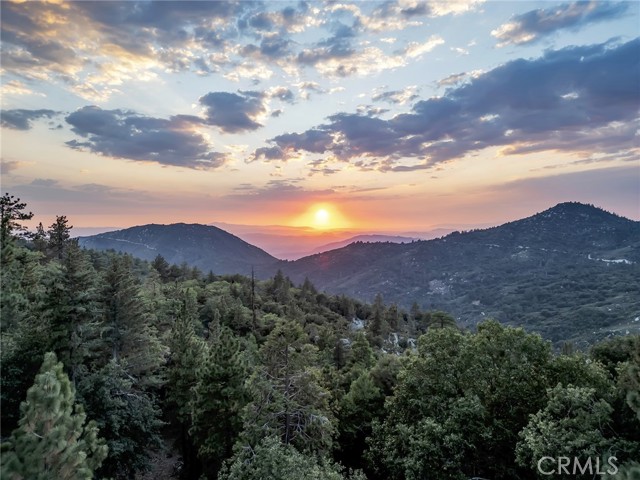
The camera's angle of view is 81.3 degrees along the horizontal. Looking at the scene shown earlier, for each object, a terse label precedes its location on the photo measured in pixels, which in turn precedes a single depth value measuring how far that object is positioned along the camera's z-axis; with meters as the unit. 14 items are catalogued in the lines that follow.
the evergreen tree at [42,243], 56.81
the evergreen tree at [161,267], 93.75
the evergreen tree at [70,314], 19.62
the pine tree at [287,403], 16.25
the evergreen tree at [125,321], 27.05
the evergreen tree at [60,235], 39.38
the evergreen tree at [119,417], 20.14
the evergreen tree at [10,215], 24.66
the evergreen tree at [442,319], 70.56
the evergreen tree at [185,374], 27.67
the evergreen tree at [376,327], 66.94
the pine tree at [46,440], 9.59
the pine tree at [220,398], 21.35
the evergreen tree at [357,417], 24.28
